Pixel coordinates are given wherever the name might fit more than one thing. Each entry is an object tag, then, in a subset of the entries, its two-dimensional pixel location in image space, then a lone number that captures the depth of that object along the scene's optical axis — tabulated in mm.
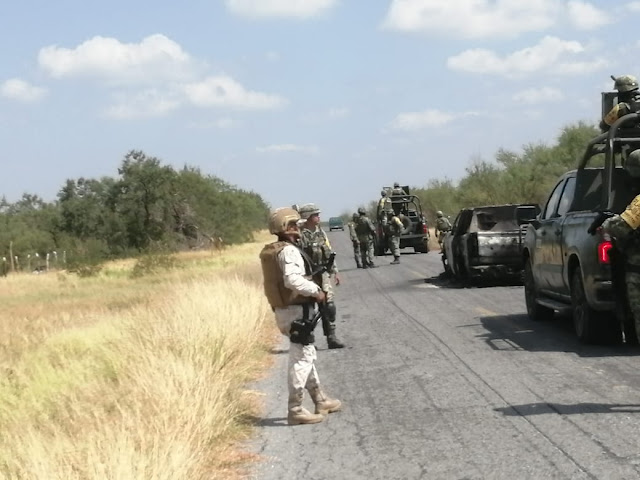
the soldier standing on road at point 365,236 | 29078
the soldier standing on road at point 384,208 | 35644
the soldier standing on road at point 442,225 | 27544
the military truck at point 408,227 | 37812
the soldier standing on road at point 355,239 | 29703
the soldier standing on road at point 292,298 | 7766
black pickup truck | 10344
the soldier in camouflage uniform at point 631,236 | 7473
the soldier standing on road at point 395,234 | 32000
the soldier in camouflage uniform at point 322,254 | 12234
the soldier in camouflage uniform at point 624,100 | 11086
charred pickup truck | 19812
